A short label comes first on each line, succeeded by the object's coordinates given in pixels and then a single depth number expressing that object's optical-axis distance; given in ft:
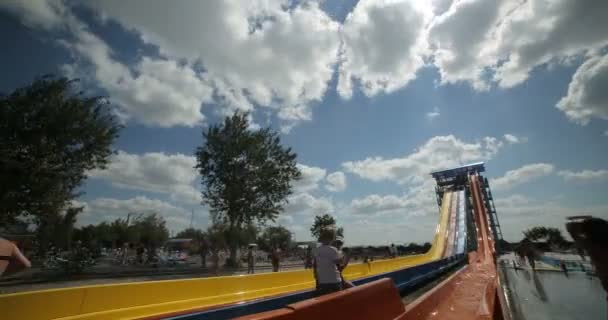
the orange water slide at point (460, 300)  13.15
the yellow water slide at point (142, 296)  11.49
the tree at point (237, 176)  76.79
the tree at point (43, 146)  44.29
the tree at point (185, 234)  212.95
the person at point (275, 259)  57.57
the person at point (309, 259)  64.04
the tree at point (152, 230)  142.82
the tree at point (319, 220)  215.02
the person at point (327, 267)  13.48
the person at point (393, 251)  90.52
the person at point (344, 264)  14.01
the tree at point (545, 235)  187.86
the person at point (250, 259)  60.59
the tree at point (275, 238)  241.76
